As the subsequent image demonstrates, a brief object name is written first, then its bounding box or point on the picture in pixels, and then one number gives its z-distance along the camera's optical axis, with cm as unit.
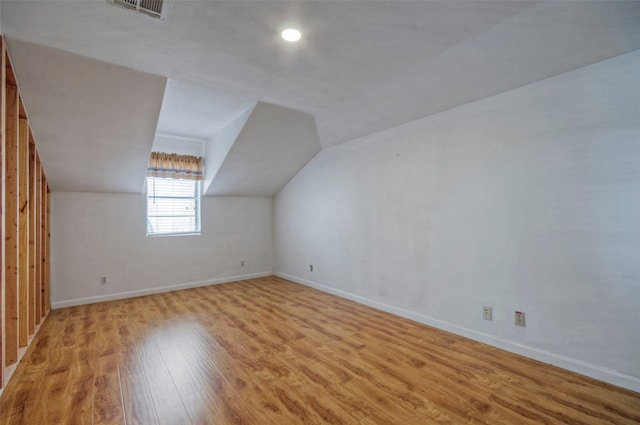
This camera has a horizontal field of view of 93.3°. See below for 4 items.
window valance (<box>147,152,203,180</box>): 478
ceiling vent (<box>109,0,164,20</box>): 186
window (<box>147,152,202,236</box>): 484
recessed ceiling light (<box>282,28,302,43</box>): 214
